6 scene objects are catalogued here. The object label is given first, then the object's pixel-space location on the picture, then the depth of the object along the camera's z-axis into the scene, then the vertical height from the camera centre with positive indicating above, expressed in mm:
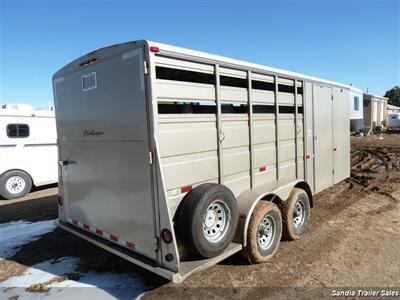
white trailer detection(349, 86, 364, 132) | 11013 +777
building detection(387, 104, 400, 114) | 51853 +2343
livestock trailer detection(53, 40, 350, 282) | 3248 -297
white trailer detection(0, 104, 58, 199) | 9078 -332
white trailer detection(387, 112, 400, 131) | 35375 +227
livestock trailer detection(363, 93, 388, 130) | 37469 +1568
